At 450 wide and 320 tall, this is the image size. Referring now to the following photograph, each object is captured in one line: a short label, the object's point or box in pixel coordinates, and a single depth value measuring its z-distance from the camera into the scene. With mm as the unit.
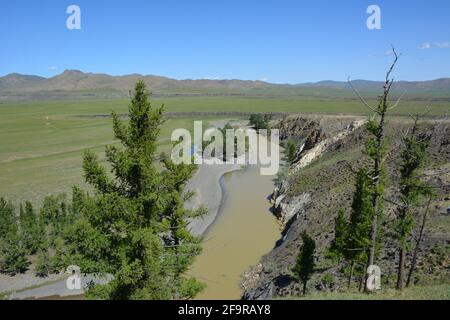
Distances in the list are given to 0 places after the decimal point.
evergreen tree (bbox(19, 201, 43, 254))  33469
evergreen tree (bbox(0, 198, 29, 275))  31266
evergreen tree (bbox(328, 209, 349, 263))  24656
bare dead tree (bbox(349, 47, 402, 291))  15898
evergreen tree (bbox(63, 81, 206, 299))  14352
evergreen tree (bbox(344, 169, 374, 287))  22797
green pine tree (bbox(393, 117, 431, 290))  20141
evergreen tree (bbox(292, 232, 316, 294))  25469
